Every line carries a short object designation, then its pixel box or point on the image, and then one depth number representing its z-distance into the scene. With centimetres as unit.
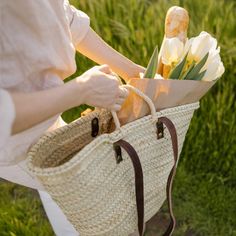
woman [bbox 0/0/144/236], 102
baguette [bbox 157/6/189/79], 131
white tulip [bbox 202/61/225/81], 124
